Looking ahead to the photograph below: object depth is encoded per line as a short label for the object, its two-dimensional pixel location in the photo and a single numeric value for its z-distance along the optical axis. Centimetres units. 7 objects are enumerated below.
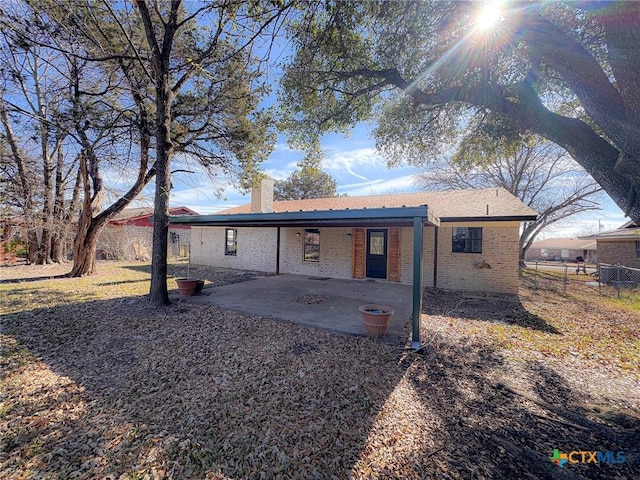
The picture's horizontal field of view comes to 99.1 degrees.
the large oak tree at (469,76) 279
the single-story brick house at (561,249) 3584
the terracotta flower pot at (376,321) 470
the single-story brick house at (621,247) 1516
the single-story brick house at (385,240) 804
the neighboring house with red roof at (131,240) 1719
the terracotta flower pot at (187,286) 772
